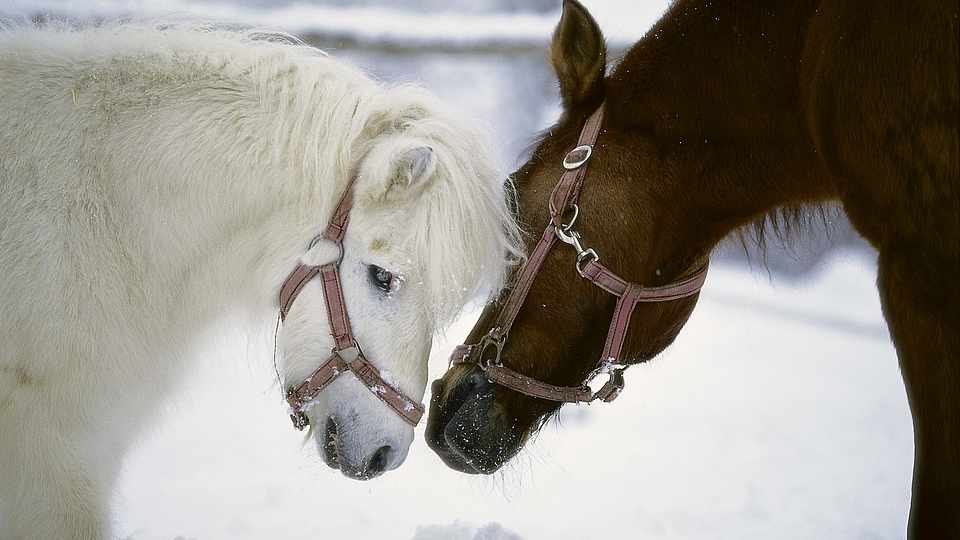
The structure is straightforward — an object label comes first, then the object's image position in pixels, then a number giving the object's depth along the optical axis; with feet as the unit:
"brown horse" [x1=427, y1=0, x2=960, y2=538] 15.97
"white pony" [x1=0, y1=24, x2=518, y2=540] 16.60
